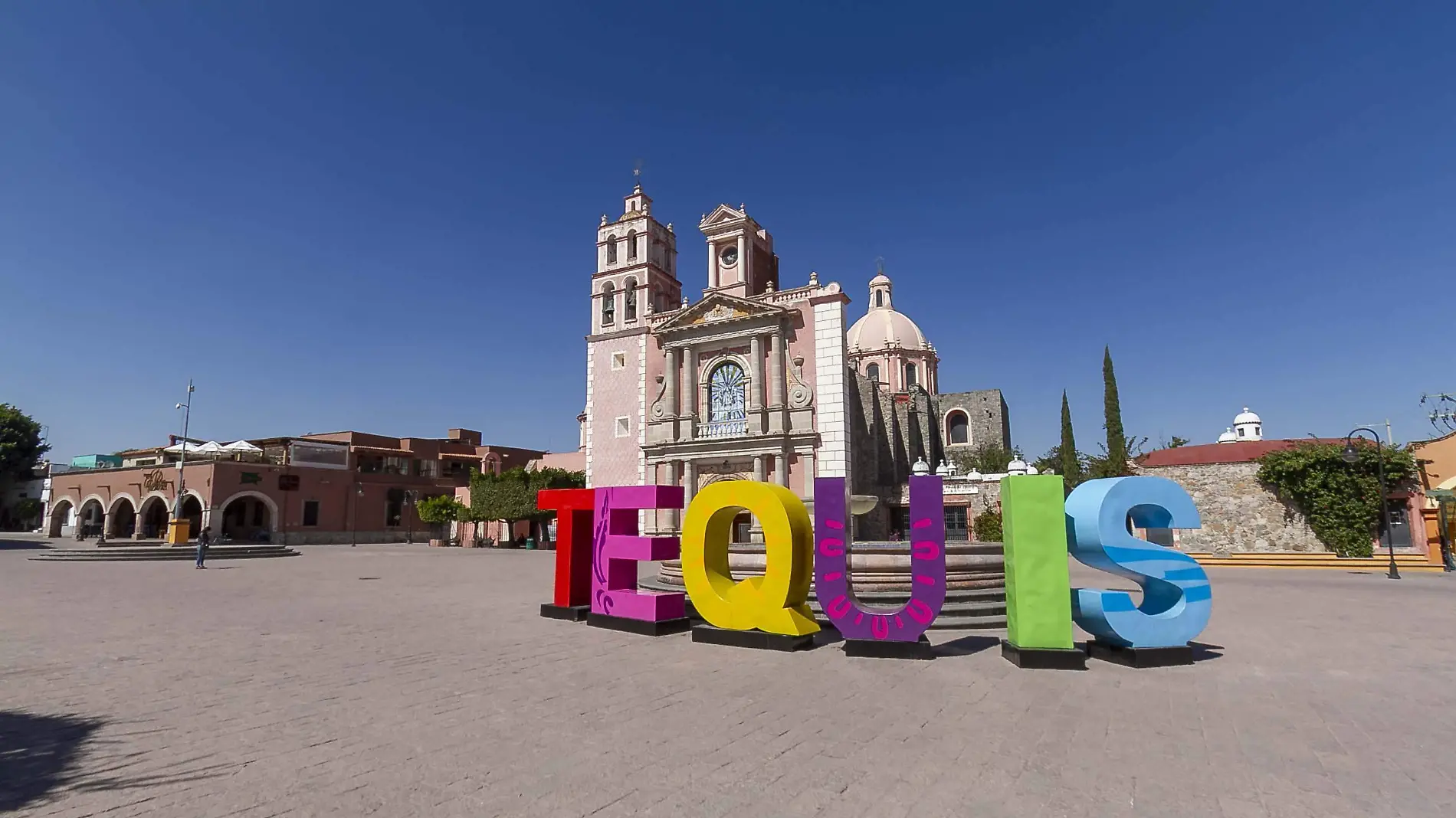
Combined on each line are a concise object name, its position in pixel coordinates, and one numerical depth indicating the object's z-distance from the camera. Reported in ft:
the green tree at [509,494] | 122.62
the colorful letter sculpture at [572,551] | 36.06
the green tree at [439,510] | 135.64
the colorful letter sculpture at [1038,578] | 25.12
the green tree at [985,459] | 136.26
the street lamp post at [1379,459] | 65.21
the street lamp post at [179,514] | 102.78
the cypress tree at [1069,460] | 133.10
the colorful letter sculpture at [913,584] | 26.53
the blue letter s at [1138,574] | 25.52
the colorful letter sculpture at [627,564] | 32.55
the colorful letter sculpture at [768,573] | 28.60
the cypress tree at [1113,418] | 123.85
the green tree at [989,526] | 92.43
